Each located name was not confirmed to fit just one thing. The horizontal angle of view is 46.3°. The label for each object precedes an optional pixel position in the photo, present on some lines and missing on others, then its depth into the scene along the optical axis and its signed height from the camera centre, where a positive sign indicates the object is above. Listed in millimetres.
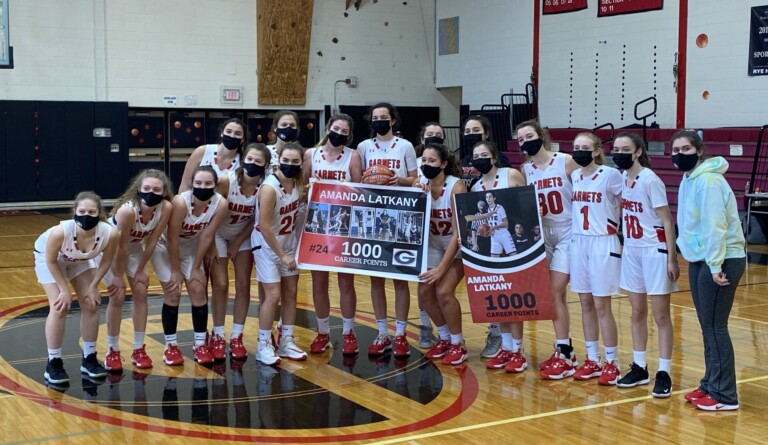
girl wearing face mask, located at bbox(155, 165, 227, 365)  6012 -672
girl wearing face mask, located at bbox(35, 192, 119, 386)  5570 -737
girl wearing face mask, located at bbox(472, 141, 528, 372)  6006 -398
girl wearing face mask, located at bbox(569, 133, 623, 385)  5629 -549
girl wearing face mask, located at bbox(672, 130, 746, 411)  4992 -549
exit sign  18766 +1224
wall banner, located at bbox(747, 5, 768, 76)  13930 +1736
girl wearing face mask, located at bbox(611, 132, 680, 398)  5367 -576
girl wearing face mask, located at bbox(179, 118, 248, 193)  6512 -4
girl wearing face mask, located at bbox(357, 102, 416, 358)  6598 -108
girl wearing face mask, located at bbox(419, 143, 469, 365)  6227 -713
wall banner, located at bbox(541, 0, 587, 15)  17078 +2859
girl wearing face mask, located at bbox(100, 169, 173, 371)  5840 -626
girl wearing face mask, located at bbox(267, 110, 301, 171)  6559 +157
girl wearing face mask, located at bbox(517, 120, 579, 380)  5926 -426
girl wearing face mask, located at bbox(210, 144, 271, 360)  6262 -650
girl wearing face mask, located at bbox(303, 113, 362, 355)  6582 -187
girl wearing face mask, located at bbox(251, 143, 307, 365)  6160 -667
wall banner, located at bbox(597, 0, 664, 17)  15766 +2641
